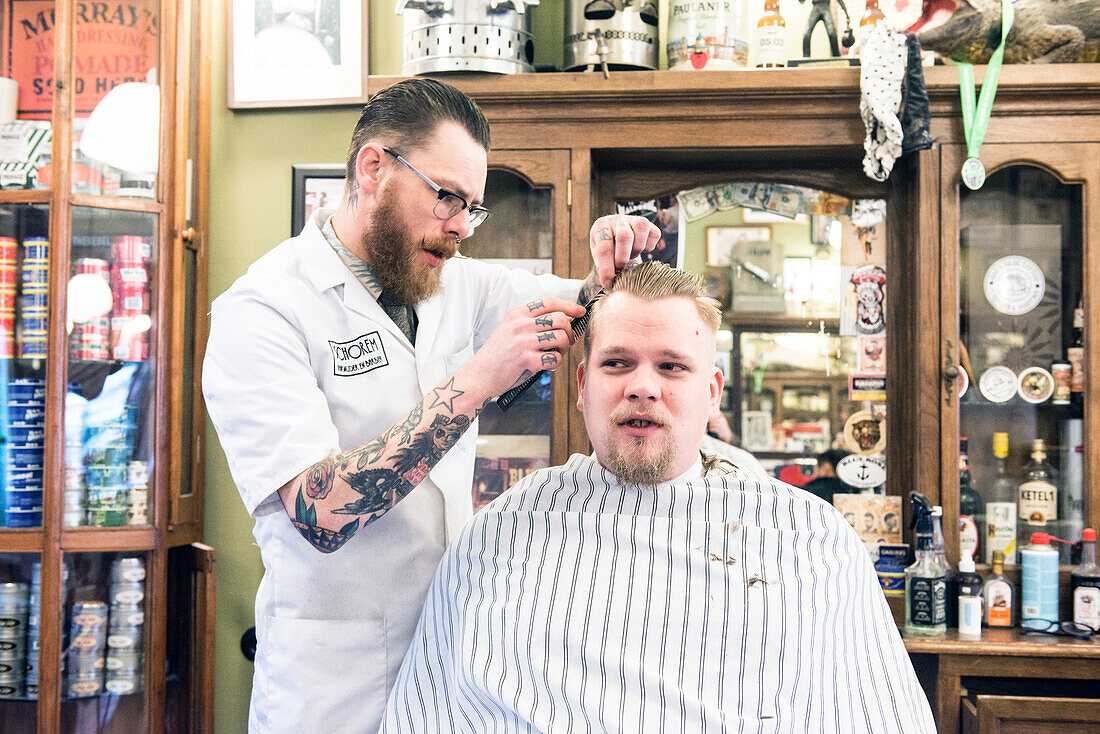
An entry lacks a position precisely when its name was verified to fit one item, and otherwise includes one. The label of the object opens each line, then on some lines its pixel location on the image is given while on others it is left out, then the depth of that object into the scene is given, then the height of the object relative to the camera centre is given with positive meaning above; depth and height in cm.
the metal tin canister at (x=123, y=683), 241 -84
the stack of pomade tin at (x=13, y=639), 238 -71
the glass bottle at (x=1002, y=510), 235 -34
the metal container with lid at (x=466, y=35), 220 +88
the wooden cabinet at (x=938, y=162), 221 +57
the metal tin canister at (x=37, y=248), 239 +35
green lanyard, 216 +69
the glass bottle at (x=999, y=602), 225 -56
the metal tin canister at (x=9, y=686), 238 -84
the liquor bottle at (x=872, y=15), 229 +97
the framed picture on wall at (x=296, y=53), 267 +100
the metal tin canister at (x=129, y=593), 241 -60
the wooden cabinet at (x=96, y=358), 234 +5
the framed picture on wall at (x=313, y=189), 269 +59
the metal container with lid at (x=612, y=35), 227 +90
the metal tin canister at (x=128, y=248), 242 +36
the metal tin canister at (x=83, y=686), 237 -84
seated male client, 131 -34
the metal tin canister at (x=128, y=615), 241 -66
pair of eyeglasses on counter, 219 -61
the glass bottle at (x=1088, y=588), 221 -51
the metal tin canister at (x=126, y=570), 241 -53
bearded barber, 133 -3
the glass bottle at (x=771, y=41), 232 +91
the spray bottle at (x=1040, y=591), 222 -52
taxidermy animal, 221 +90
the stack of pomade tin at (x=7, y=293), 240 +23
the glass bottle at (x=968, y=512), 232 -34
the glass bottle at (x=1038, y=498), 233 -30
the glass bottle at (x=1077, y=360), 227 +7
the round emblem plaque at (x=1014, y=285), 236 +27
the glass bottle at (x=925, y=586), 220 -51
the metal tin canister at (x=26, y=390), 242 -4
